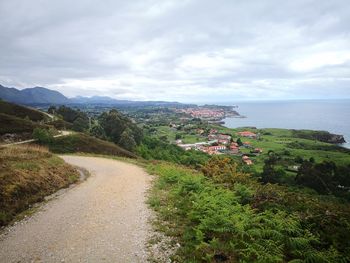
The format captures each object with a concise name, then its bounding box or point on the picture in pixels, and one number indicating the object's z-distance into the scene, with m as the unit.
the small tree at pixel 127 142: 63.48
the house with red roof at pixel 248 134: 151.57
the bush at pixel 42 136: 42.12
